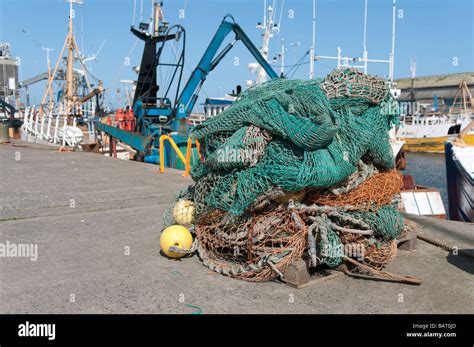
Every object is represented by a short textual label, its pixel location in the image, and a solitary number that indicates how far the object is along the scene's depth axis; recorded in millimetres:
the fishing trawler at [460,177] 10264
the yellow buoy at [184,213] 5139
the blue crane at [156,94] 15227
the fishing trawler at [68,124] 18609
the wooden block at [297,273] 3941
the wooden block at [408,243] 5060
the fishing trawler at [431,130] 39875
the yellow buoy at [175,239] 4629
